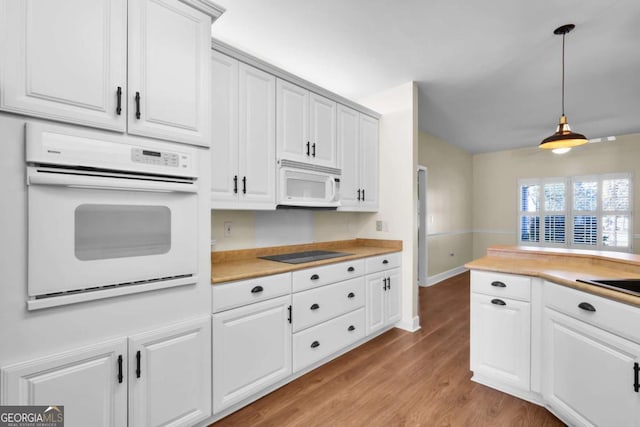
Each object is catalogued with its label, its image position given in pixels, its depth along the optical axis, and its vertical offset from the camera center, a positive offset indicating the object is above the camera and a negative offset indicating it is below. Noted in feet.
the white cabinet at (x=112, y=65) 4.06 +2.26
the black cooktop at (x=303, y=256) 8.50 -1.33
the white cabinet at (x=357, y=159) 10.52 +1.95
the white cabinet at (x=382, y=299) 10.12 -3.00
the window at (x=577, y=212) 19.06 +0.11
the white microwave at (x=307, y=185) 8.46 +0.82
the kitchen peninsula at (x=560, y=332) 4.83 -2.30
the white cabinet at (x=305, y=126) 8.52 +2.59
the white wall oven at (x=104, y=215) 4.17 -0.06
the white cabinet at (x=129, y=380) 4.16 -2.60
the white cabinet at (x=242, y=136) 7.06 +1.88
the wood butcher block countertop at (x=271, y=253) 6.76 -1.33
